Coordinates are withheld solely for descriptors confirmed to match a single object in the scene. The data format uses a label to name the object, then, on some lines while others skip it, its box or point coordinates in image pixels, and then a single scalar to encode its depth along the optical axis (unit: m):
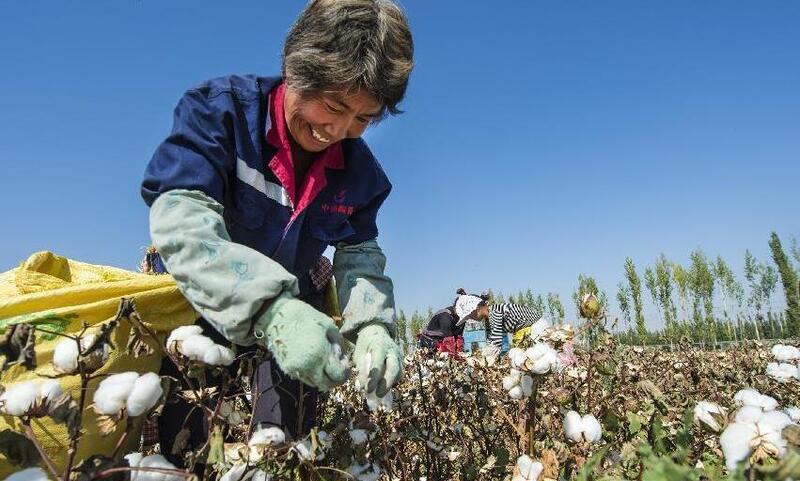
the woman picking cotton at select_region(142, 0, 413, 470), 1.12
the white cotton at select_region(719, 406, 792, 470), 0.76
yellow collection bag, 1.09
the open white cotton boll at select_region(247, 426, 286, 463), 1.07
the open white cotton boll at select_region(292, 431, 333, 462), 1.11
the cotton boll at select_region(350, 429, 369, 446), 1.44
